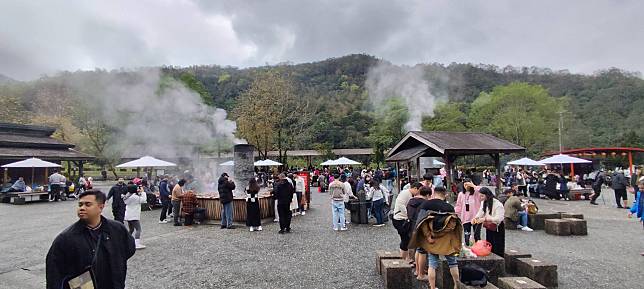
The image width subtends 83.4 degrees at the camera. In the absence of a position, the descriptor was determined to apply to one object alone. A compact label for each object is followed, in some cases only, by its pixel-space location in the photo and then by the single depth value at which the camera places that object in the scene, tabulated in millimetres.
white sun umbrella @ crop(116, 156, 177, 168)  17175
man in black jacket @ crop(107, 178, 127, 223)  8117
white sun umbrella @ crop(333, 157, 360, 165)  25394
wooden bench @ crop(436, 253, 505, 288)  5016
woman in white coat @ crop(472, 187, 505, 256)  5617
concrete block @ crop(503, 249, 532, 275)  5594
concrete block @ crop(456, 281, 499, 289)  4374
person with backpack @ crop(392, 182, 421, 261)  5828
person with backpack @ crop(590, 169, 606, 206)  14255
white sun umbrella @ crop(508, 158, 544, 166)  19973
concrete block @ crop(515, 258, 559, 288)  5059
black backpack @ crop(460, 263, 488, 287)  4512
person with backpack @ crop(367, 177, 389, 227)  10211
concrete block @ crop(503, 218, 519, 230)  9602
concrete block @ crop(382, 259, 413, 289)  4996
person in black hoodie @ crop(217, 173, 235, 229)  9796
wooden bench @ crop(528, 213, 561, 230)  9664
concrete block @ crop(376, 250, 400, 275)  5625
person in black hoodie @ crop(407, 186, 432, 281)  5277
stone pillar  14734
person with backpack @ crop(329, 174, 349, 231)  9383
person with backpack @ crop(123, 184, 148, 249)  7832
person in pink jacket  7045
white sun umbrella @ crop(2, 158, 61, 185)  18206
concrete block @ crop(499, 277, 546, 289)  4293
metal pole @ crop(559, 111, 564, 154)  34500
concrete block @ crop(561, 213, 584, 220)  9498
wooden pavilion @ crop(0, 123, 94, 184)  21812
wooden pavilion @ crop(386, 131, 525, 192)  13875
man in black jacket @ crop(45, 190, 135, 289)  2611
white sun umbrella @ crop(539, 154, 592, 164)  18119
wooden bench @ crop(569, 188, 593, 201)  16609
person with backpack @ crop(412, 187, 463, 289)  4480
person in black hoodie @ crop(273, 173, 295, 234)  9180
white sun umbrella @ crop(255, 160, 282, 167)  24897
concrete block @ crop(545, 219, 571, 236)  8837
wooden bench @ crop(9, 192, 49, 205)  17109
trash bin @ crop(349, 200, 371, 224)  10438
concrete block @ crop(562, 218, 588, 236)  8867
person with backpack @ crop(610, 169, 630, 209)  12883
